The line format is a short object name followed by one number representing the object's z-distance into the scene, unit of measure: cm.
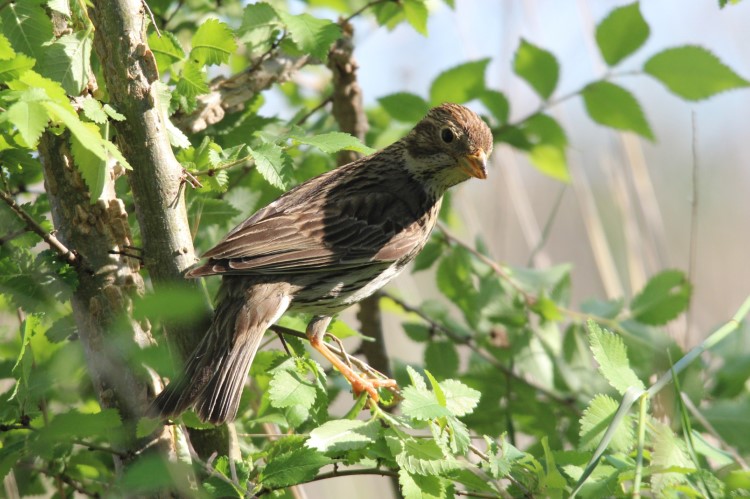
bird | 487
